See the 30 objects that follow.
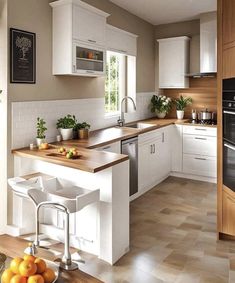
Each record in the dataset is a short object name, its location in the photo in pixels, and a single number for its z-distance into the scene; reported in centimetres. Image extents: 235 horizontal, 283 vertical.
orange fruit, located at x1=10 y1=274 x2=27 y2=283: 119
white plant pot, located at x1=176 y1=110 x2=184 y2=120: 601
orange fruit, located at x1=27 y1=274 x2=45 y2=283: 119
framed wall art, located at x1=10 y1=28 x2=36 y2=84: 323
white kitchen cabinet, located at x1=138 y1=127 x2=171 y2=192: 471
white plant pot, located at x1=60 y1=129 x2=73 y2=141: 385
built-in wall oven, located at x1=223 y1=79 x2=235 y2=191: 301
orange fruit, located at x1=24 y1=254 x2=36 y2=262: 128
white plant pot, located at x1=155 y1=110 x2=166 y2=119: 616
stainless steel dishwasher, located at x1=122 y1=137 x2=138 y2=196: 428
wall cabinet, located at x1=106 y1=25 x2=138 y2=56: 471
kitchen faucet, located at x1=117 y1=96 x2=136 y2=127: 507
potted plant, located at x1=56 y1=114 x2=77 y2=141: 385
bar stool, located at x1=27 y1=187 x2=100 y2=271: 254
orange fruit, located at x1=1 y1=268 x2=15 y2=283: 121
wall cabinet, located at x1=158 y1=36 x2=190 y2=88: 583
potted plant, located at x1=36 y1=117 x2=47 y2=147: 348
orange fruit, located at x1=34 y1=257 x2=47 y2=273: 127
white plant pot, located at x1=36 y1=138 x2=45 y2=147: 348
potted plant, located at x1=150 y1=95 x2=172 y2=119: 607
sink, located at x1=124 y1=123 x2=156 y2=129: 532
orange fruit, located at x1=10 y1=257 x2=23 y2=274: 125
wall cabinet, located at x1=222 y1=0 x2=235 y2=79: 296
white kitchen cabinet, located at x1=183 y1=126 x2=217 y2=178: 532
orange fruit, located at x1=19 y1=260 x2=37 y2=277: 122
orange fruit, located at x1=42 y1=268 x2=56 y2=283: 126
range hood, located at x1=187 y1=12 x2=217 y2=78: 532
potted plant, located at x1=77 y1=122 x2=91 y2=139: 399
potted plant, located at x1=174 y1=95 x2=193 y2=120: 602
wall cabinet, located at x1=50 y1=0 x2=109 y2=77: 359
